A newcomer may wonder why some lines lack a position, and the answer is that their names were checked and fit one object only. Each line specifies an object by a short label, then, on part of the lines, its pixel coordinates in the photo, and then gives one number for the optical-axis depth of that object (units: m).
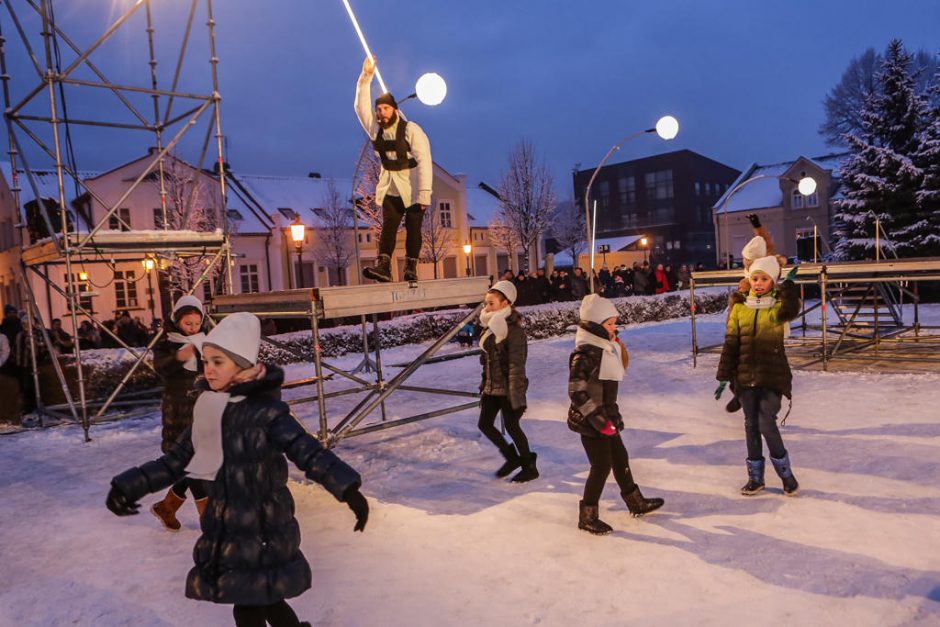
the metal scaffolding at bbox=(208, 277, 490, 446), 6.34
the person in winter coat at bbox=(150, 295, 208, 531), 5.85
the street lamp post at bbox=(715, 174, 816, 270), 17.39
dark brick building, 64.50
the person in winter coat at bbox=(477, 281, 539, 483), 6.50
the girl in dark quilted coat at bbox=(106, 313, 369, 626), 3.06
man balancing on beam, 6.94
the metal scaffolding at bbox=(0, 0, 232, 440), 8.70
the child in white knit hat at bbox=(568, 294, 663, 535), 5.18
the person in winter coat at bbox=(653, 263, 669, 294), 27.39
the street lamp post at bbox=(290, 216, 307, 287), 19.58
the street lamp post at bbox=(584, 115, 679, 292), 15.51
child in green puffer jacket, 5.58
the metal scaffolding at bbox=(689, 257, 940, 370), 11.09
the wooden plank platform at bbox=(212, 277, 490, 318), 6.34
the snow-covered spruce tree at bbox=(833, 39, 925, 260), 26.59
